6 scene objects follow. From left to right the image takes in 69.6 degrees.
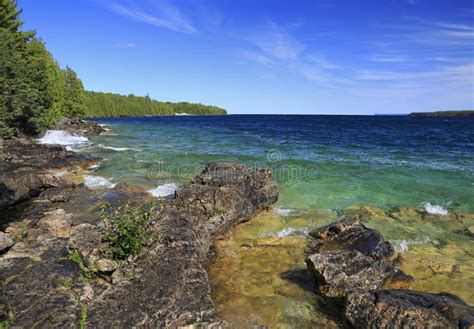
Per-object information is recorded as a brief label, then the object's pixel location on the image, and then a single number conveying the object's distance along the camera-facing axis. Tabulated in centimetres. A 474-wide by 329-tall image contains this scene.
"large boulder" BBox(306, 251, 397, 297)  944
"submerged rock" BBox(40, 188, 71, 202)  1783
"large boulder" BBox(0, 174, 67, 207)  1738
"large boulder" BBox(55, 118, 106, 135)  6096
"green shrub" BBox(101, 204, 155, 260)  893
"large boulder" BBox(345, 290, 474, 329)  706
